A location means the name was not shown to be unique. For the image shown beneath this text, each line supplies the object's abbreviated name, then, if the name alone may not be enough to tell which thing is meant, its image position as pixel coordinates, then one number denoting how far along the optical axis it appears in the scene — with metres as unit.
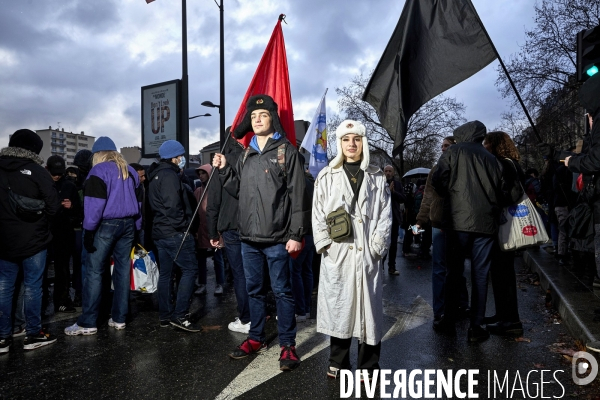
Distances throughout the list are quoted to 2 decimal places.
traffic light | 5.31
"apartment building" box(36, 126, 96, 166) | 192.75
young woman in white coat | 3.74
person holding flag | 4.16
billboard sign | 12.36
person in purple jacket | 5.19
